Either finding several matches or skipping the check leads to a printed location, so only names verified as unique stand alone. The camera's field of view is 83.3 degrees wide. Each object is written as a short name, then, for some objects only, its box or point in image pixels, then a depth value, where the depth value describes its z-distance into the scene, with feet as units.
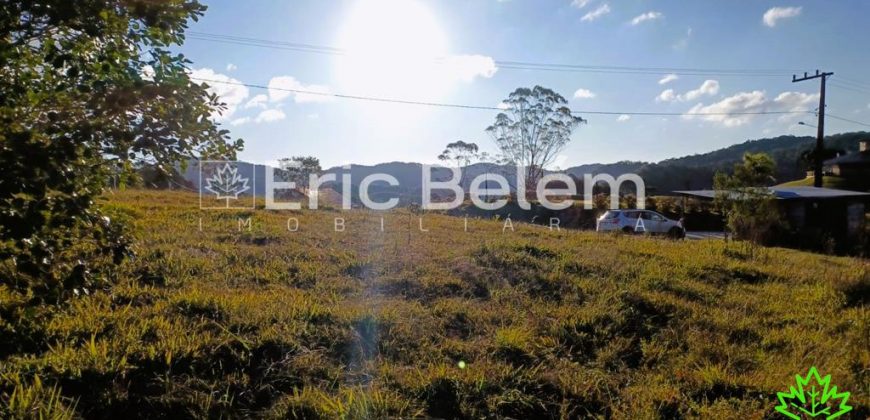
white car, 57.41
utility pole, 86.05
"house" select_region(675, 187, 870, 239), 64.44
